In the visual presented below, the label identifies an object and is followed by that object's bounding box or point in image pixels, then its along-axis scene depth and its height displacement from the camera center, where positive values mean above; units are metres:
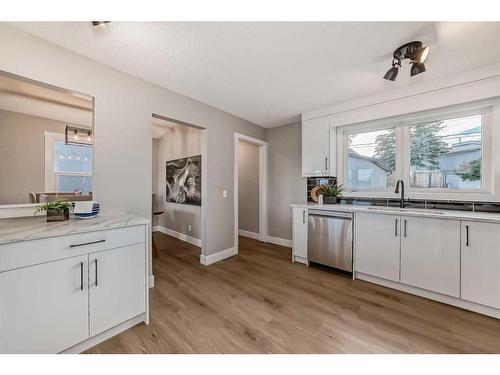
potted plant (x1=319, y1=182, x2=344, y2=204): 3.15 -0.10
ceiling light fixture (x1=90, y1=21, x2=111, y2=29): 1.44 +1.19
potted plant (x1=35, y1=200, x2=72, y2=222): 1.57 -0.21
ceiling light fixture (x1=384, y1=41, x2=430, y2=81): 1.62 +1.11
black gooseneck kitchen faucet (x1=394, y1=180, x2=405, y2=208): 2.56 -0.08
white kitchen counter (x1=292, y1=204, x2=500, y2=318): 1.80 -0.70
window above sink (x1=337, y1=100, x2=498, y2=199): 2.25 +0.44
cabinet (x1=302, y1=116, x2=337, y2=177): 3.10 +0.62
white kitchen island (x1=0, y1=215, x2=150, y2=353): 1.11 -0.64
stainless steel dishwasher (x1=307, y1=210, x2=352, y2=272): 2.59 -0.73
